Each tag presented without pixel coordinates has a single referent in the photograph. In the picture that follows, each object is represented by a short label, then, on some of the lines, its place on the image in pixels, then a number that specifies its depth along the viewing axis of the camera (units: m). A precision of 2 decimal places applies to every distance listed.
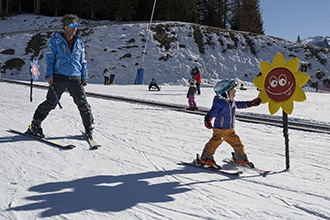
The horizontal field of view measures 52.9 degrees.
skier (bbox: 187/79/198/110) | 11.35
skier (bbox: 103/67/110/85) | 24.84
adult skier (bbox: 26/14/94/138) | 5.23
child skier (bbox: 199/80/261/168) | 4.64
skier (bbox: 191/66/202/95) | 15.54
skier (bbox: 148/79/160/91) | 20.02
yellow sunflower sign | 4.57
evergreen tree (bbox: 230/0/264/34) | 48.94
